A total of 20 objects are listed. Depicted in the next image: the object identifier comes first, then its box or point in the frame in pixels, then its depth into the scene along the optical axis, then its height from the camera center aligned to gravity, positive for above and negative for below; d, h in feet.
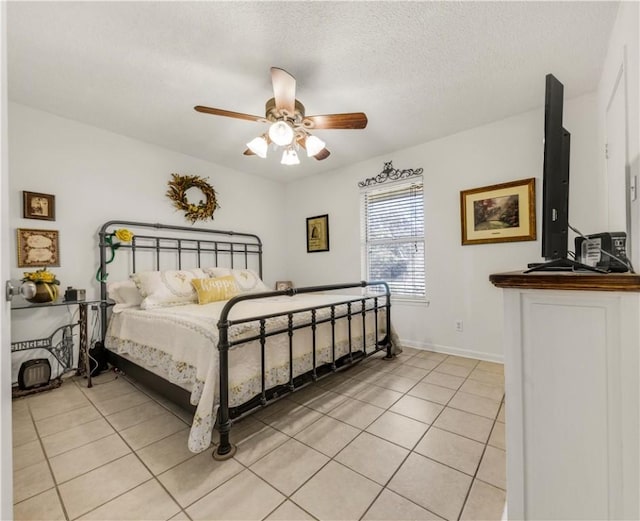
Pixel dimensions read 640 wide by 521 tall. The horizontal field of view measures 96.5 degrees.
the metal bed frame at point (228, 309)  5.11 -1.28
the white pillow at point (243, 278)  10.93 -0.71
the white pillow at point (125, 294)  8.99 -1.02
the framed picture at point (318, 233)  14.06 +1.29
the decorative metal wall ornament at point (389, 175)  11.39 +3.42
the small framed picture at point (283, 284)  14.12 -1.25
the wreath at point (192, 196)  11.36 +2.68
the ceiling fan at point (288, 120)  5.99 +3.29
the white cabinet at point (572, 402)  2.54 -1.42
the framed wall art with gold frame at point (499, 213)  8.94 +1.44
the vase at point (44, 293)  7.29 -0.78
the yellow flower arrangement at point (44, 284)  7.32 -0.57
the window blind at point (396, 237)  11.51 +0.89
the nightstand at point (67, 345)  7.83 -2.34
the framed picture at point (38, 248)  8.01 +0.43
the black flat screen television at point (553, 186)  3.45 +0.86
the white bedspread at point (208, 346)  5.18 -1.98
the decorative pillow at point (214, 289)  9.17 -0.95
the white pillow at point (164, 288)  8.62 -0.86
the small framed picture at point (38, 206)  8.08 +1.66
